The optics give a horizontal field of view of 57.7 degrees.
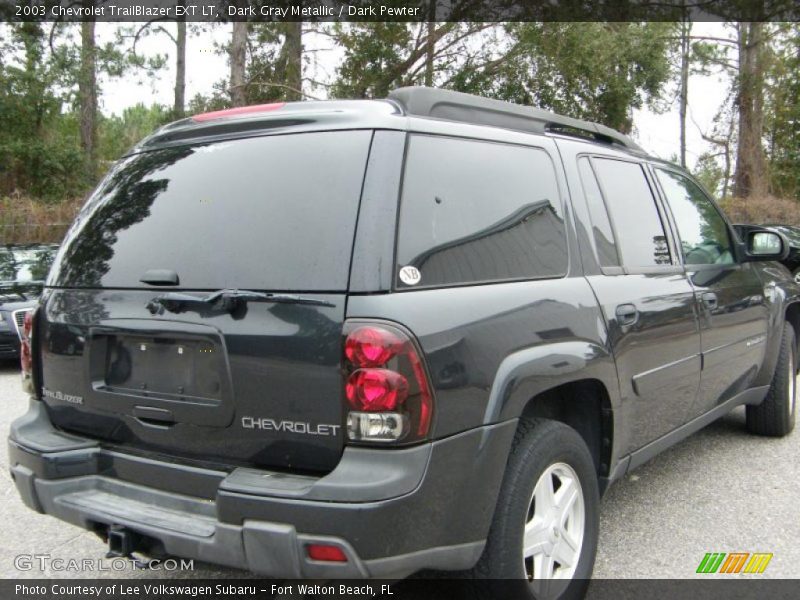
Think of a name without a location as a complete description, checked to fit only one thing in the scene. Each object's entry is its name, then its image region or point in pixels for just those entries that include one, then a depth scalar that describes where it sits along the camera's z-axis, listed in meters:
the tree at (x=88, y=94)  24.64
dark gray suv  2.19
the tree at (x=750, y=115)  23.69
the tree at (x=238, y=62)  14.53
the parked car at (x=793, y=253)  11.45
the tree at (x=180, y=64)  23.41
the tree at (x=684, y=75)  24.31
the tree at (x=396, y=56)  16.58
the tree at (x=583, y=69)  16.67
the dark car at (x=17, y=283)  8.12
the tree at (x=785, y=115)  26.53
